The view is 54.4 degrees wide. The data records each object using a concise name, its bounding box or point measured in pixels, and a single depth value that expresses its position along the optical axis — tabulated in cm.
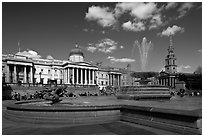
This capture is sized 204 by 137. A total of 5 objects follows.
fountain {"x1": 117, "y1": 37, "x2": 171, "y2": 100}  1478
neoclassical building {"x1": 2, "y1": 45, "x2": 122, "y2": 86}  7812
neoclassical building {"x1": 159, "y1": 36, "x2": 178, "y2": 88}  11112
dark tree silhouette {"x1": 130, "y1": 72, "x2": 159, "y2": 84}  1801
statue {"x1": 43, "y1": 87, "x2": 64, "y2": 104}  1123
